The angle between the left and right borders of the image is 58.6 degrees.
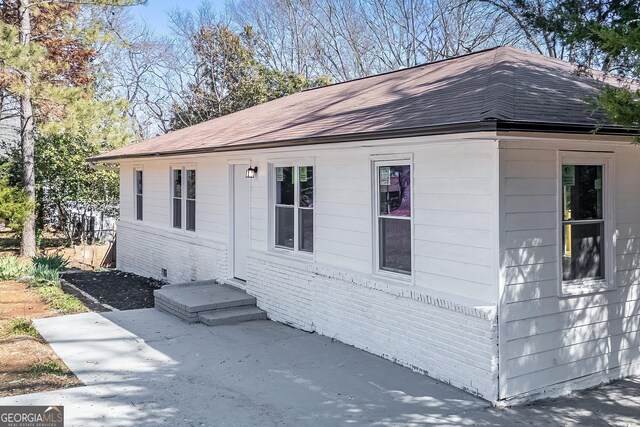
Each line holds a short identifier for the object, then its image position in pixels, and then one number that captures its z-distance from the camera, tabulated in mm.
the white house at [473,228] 5633
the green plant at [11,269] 12797
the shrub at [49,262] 13483
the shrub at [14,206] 17000
